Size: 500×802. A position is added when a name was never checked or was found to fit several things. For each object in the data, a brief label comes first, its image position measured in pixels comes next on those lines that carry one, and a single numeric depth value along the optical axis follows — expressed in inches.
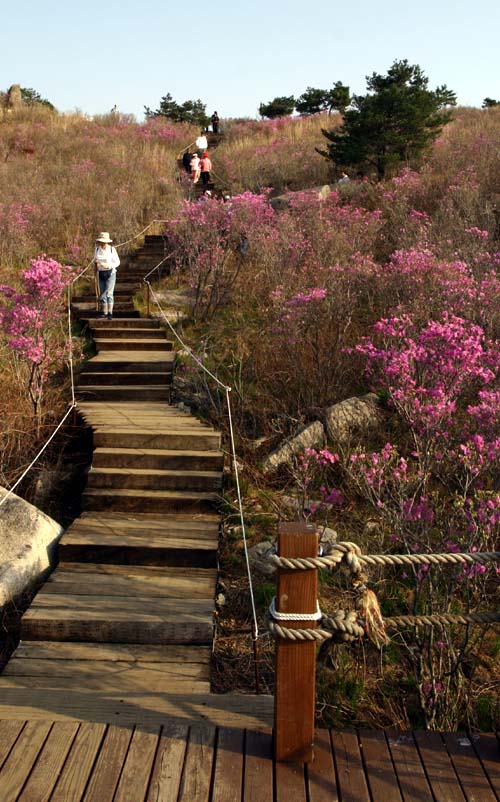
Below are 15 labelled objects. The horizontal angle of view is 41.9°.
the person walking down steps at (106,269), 398.3
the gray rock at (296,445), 277.9
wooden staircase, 134.0
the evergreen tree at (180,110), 1376.7
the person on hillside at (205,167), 755.4
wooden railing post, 99.3
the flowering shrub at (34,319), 284.8
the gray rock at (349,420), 286.8
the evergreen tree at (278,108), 1359.5
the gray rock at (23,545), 197.0
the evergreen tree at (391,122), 612.7
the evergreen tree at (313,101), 1268.5
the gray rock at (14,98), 1091.3
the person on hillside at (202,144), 807.6
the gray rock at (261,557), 217.9
